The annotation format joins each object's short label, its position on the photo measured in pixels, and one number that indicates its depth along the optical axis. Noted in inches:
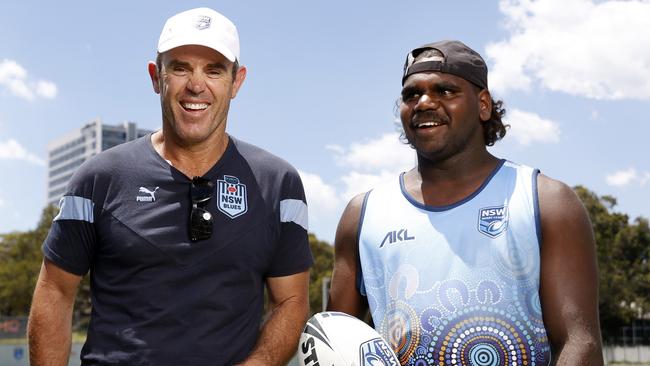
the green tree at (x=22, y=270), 2351.1
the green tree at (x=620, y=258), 1873.8
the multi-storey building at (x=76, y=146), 6786.4
